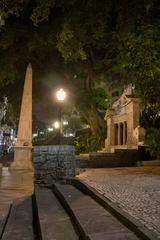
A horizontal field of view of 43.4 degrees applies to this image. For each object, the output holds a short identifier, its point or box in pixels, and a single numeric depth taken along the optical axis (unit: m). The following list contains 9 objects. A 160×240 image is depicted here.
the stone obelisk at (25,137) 11.10
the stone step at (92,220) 2.44
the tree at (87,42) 6.48
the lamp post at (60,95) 10.28
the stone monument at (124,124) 11.70
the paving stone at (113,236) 2.36
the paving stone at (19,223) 2.94
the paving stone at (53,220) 2.73
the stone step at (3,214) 3.27
